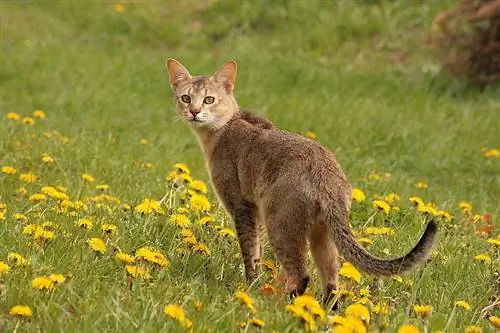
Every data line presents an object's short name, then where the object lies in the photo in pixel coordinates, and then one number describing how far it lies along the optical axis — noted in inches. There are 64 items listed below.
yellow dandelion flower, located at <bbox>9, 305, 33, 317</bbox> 255.0
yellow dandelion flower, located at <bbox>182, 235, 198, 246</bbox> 353.7
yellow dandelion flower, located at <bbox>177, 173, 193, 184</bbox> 405.7
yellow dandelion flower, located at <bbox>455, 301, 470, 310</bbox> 311.9
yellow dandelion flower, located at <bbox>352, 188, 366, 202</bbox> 430.9
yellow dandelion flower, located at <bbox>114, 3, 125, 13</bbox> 1171.9
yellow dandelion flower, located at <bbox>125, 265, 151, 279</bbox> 295.1
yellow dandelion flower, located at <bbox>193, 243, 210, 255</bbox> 351.9
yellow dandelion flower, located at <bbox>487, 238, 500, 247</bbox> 369.3
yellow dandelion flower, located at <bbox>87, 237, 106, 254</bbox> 312.8
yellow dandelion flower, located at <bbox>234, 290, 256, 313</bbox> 263.3
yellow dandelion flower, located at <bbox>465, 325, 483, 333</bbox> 291.2
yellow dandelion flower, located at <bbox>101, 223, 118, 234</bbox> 351.6
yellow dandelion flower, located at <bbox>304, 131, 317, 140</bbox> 677.6
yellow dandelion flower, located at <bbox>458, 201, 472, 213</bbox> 478.6
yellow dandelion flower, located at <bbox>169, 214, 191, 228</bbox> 361.7
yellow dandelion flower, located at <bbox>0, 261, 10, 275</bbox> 286.1
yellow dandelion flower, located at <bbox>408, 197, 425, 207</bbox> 424.0
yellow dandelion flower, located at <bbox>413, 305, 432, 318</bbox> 287.1
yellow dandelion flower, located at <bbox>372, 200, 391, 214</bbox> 400.2
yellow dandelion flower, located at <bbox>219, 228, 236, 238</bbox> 376.8
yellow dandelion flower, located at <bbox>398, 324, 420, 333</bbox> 252.2
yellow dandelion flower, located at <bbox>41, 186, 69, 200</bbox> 382.9
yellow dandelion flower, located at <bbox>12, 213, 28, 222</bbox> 362.0
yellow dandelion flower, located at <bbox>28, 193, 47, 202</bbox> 395.2
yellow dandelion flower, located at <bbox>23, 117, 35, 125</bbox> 544.1
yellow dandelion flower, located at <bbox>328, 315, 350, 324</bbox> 255.9
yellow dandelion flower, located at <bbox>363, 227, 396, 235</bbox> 402.7
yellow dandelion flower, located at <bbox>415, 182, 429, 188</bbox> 570.8
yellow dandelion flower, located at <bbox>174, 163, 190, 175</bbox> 403.1
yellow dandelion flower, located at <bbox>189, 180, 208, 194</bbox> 408.7
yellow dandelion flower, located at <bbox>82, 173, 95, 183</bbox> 459.5
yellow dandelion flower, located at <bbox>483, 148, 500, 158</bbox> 674.8
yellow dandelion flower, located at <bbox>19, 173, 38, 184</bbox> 464.1
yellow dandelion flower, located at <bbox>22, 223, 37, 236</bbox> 333.4
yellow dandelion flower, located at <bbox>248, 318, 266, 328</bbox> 255.4
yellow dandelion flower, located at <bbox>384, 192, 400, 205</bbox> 488.4
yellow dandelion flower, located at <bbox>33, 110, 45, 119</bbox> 614.2
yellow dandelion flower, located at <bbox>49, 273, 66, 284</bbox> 271.9
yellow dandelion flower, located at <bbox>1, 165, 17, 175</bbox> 466.2
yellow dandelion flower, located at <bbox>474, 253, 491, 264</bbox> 372.5
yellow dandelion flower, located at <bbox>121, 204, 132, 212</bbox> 399.9
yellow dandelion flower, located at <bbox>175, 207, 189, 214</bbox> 381.4
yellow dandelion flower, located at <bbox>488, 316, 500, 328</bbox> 302.0
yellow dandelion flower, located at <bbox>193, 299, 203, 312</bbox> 278.1
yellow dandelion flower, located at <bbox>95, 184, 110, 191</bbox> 420.2
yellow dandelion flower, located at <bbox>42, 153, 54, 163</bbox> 480.3
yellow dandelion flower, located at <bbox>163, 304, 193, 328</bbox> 252.7
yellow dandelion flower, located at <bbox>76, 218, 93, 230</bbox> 348.0
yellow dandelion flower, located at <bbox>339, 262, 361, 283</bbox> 318.7
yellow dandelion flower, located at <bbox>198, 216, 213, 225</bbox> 375.2
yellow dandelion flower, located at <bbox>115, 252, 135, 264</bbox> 306.0
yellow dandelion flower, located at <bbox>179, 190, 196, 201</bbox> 409.1
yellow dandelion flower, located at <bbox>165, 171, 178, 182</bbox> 434.6
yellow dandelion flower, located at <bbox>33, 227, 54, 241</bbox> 327.3
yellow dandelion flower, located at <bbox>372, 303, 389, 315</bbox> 290.0
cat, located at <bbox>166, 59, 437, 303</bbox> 316.8
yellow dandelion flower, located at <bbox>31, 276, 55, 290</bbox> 270.2
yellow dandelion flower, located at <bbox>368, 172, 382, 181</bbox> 578.2
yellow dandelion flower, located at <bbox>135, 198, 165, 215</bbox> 372.2
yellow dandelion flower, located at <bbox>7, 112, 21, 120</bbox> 580.6
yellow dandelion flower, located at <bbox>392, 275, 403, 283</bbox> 337.7
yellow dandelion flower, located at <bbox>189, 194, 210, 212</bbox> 380.5
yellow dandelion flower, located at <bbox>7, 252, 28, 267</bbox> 297.9
